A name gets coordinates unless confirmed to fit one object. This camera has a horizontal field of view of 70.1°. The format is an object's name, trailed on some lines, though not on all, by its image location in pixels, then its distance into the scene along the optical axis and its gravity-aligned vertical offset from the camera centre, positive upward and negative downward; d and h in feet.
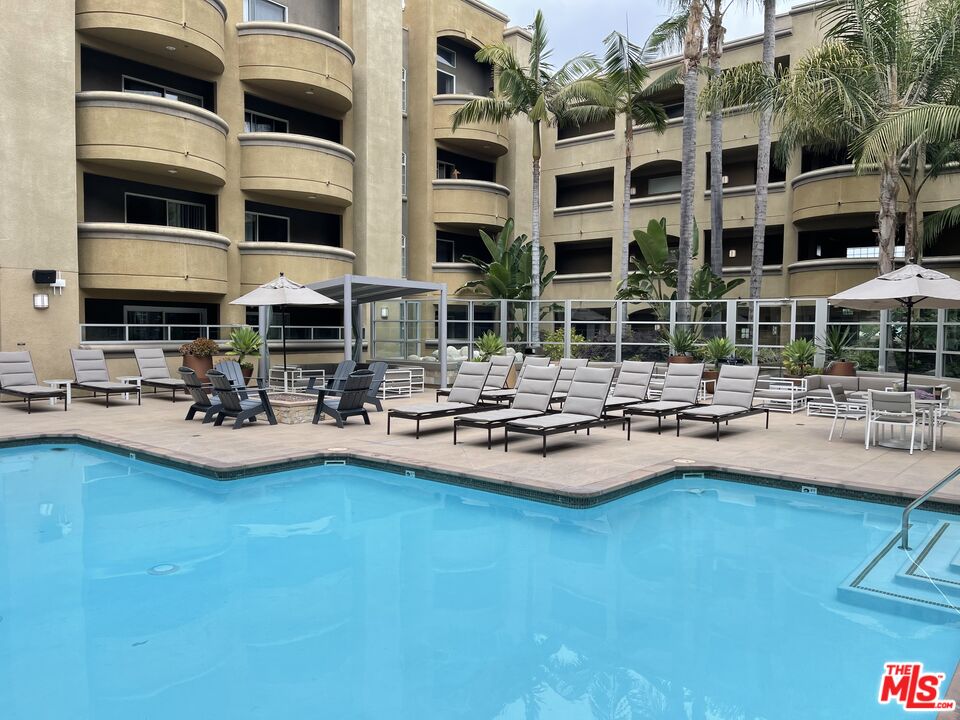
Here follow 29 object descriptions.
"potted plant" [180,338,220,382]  60.23 -2.16
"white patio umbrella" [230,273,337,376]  46.83 +2.44
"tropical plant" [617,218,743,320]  71.41 +6.09
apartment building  57.93 +17.68
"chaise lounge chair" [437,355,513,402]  50.16 -3.05
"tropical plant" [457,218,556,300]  87.10 +7.73
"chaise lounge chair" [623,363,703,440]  42.96 -3.56
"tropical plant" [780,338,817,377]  56.08 -1.87
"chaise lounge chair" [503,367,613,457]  34.12 -4.30
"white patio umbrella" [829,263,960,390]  35.01 +2.27
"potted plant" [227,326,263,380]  62.13 -1.39
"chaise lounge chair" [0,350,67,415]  50.78 -3.70
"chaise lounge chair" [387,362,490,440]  39.77 -4.12
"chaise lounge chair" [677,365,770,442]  40.65 -3.81
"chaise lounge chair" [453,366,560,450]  37.04 -3.86
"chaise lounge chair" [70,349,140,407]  54.54 -3.54
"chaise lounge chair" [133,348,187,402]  59.57 -3.14
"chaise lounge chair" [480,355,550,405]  47.09 -4.41
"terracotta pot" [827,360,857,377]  52.85 -2.61
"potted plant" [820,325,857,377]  57.11 -0.81
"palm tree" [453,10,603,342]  76.84 +28.04
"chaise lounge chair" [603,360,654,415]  46.32 -3.47
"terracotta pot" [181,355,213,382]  60.75 -3.09
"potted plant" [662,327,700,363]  62.54 -0.89
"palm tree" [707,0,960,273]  52.34 +20.77
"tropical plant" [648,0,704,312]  66.08 +19.43
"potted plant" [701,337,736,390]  60.49 -1.46
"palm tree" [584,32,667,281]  76.28 +27.88
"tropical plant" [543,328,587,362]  73.56 -1.39
